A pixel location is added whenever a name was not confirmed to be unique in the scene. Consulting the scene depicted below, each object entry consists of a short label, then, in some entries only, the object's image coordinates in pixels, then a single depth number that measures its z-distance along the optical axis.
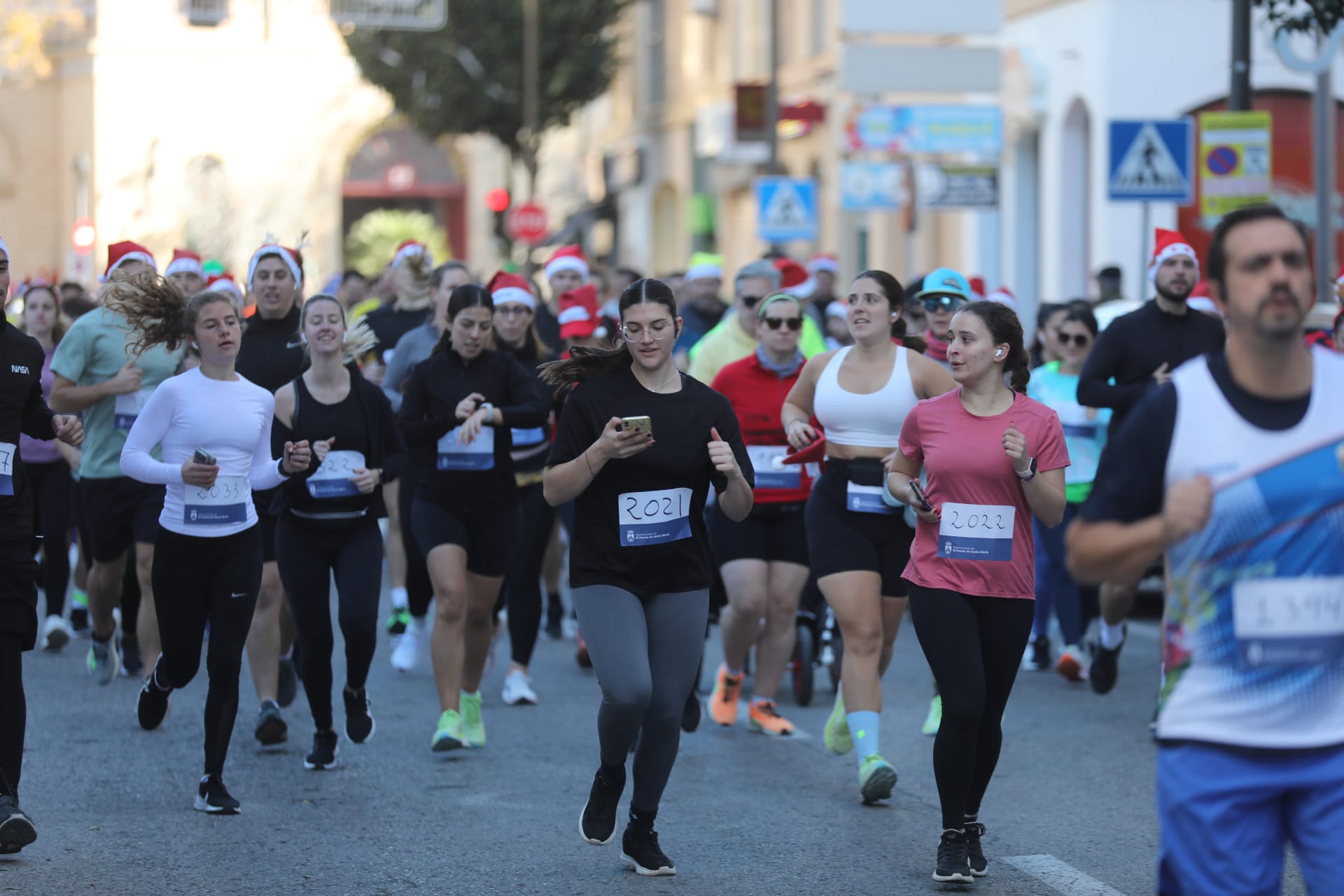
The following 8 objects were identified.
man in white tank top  7.66
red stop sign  71.44
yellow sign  27.78
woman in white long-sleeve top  14.40
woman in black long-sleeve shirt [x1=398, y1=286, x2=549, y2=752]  16.95
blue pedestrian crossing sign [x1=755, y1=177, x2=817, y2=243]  44.09
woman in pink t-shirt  12.55
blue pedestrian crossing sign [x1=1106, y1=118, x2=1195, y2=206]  29.73
